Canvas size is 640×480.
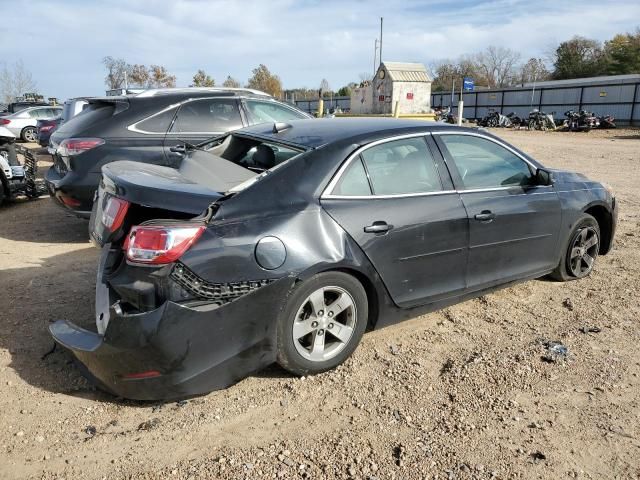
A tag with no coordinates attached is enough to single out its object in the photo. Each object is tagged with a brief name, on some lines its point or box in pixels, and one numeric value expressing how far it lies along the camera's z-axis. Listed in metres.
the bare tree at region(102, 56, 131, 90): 50.28
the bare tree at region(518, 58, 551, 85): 72.50
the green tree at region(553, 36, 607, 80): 60.66
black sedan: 2.81
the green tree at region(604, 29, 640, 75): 52.69
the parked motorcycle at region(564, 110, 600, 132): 30.52
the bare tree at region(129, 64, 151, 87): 52.44
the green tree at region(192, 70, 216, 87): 53.00
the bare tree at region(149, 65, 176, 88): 53.12
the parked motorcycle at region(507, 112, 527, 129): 36.81
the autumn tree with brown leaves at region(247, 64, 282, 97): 54.91
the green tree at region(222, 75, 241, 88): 54.75
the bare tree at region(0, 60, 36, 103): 54.41
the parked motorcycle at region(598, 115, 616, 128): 30.89
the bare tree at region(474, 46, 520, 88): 82.62
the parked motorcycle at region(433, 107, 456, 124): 36.81
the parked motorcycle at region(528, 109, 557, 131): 32.62
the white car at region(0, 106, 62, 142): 22.72
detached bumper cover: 2.75
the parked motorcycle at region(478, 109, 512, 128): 36.69
